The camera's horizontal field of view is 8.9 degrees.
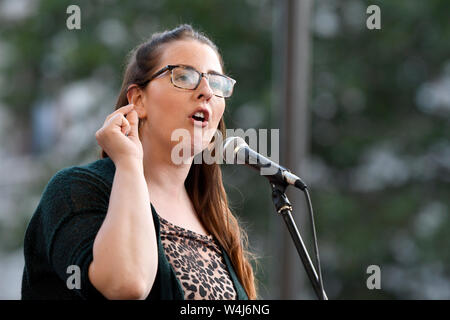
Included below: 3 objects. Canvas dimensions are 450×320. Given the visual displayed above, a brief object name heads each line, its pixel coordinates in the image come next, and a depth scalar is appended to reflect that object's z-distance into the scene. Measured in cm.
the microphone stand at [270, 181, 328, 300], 511
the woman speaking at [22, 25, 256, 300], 504
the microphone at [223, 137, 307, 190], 515
